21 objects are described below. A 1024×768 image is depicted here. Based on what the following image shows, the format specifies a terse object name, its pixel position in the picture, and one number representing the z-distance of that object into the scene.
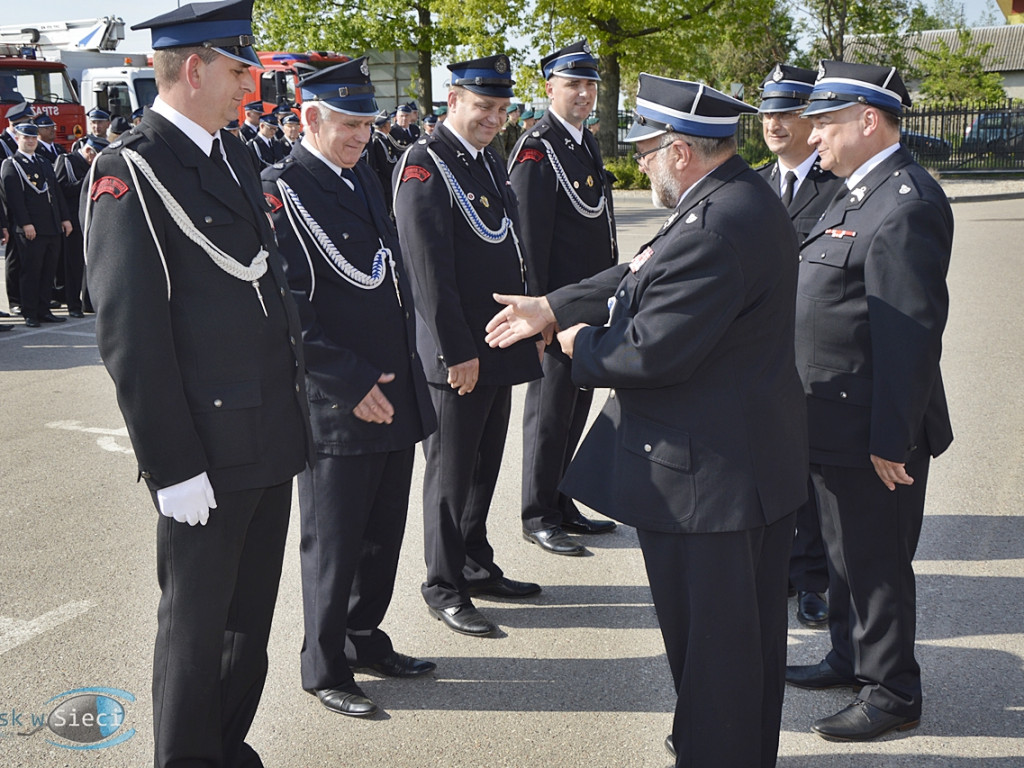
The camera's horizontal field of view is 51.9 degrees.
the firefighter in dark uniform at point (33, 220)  10.98
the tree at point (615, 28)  24.95
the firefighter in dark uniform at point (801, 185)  4.30
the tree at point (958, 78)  40.97
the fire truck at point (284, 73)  21.67
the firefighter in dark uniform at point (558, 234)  4.78
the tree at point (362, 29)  28.89
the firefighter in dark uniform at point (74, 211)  11.91
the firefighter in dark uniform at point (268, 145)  16.00
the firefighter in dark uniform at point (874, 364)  3.25
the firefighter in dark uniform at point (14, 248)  11.25
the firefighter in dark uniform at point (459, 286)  4.00
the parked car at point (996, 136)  27.64
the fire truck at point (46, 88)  19.58
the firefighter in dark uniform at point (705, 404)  2.60
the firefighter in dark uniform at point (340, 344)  3.39
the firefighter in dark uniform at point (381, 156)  14.80
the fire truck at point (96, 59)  22.62
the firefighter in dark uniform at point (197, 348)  2.53
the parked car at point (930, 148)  27.94
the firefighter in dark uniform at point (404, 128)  17.16
